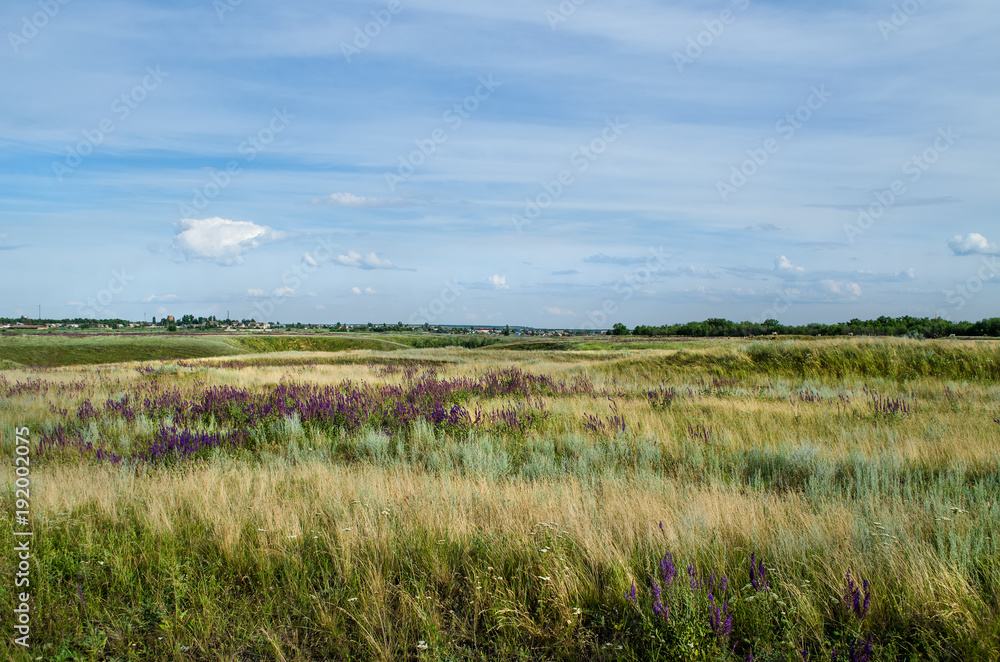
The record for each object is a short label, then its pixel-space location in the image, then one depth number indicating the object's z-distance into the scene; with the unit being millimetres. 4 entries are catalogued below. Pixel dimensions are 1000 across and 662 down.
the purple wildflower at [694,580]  2779
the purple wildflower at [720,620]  2514
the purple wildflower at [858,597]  2574
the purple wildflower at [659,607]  2564
